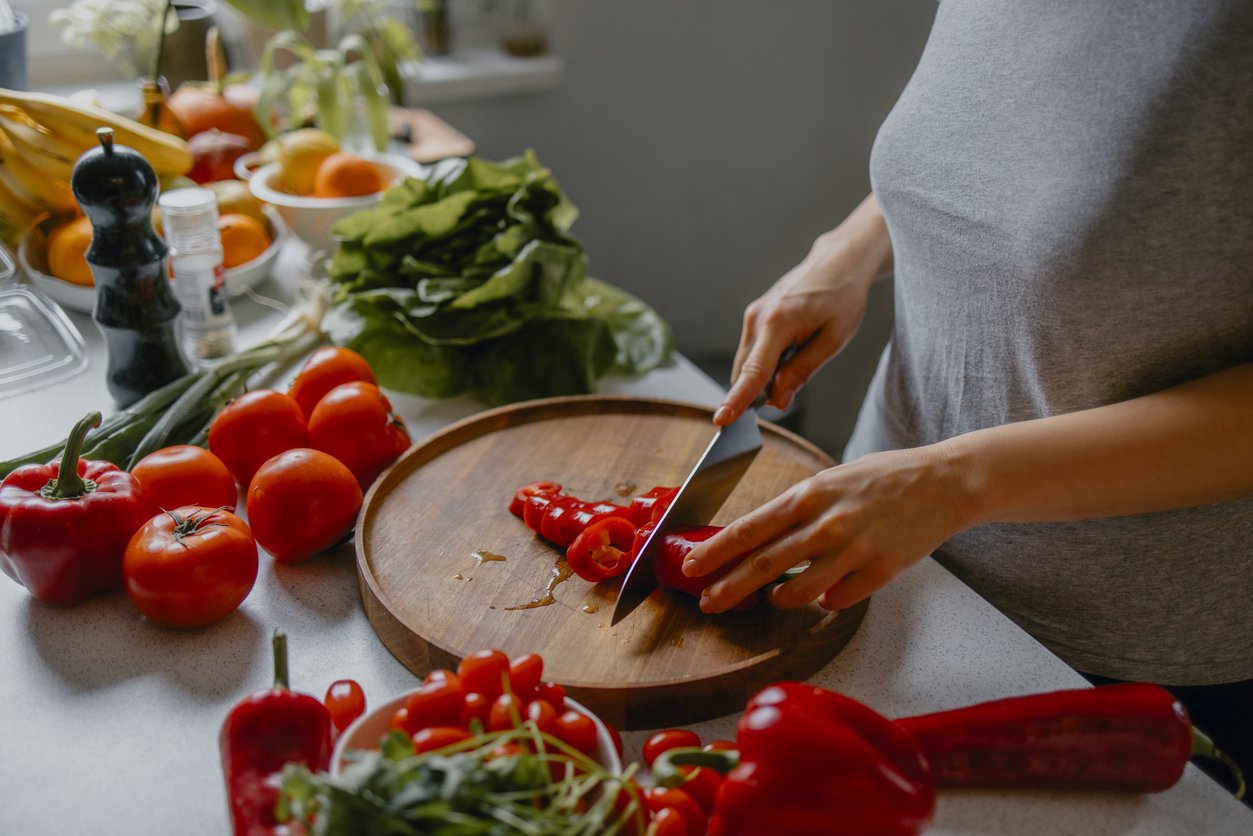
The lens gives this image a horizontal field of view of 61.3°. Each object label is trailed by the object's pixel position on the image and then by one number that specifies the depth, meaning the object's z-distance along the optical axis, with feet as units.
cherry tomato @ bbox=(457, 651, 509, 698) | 2.46
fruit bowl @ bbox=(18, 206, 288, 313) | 5.01
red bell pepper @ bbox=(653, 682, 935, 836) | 2.29
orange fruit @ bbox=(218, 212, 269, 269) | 5.32
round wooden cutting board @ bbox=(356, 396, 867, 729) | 3.03
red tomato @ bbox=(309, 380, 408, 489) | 3.88
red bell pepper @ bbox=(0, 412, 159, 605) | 3.19
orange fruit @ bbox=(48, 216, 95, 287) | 4.95
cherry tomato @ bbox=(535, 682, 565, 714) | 2.50
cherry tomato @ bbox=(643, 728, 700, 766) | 2.71
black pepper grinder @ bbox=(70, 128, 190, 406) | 3.82
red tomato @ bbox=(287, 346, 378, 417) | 4.18
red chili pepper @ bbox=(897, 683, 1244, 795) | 2.63
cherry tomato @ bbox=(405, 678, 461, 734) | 2.38
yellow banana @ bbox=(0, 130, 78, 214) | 4.96
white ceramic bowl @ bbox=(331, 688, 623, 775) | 2.33
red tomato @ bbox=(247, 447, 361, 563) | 3.48
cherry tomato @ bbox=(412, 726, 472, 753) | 2.25
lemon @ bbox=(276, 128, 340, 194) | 5.64
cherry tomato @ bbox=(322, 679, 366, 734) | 2.75
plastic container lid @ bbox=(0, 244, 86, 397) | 3.88
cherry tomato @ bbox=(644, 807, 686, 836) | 2.30
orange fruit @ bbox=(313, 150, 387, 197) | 5.51
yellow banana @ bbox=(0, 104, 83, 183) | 4.88
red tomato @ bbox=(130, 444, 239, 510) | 3.59
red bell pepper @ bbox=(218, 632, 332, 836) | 2.30
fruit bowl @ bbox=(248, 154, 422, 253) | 5.44
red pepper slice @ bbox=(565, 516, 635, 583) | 3.39
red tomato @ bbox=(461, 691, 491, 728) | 2.40
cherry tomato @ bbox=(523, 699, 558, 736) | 2.35
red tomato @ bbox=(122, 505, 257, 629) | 3.15
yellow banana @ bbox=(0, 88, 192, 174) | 4.90
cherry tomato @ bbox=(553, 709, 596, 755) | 2.38
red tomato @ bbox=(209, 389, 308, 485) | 3.89
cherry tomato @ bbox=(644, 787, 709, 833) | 2.40
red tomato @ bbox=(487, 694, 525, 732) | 2.31
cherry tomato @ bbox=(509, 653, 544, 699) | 2.50
